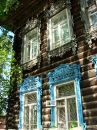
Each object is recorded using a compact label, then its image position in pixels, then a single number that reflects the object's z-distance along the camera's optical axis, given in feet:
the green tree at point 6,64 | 23.15
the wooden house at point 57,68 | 16.51
